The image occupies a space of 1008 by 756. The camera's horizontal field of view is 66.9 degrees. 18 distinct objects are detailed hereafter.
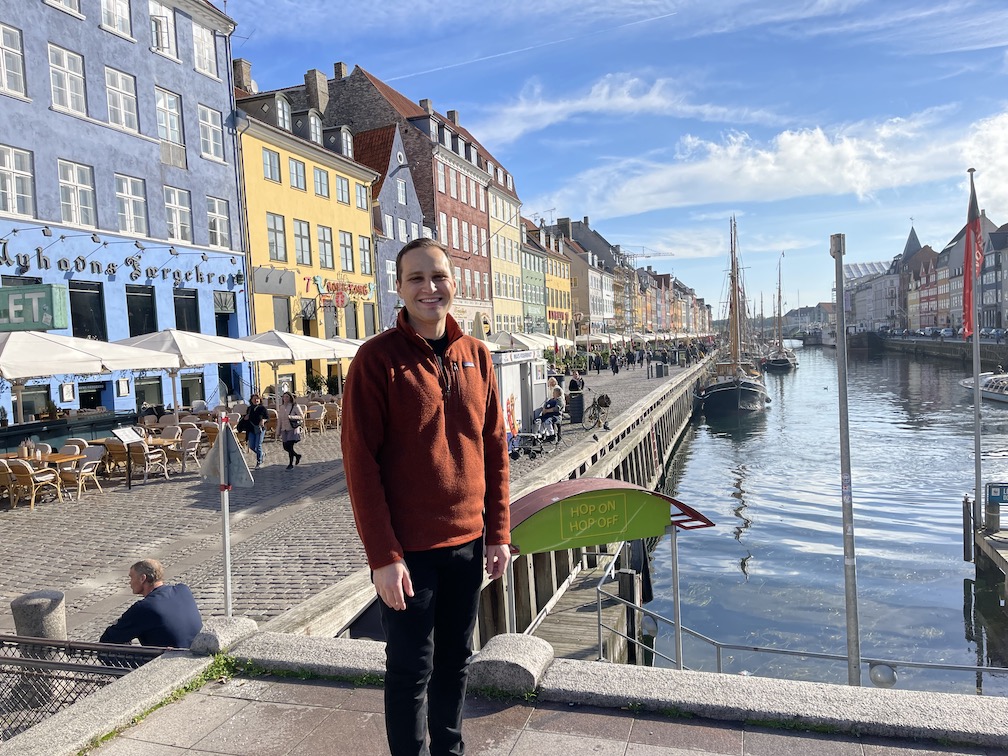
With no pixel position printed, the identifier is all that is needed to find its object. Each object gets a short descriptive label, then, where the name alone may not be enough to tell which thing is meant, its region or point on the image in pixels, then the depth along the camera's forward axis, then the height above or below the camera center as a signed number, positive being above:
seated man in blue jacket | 5.17 -1.78
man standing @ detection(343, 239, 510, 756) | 2.74 -0.53
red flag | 16.69 +1.76
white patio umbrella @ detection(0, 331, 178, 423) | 11.95 +0.16
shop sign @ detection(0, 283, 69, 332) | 14.78 +1.18
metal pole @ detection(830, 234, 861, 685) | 6.37 -1.38
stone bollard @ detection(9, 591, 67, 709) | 5.37 -1.75
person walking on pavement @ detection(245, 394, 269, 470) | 16.34 -1.49
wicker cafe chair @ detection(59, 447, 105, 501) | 13.03 -1.82
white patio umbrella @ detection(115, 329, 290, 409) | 15.70 +0.26
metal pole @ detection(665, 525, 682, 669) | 6.18 -2.18
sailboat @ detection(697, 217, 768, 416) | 43.44 -3.52
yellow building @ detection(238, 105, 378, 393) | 29.12 +5.07
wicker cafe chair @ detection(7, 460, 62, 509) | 12.02 -1.75
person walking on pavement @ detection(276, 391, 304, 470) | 15.84 -1.44
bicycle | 22.19 -2.09
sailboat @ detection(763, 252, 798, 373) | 79.82 -3.25
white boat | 44.41 -3.93
